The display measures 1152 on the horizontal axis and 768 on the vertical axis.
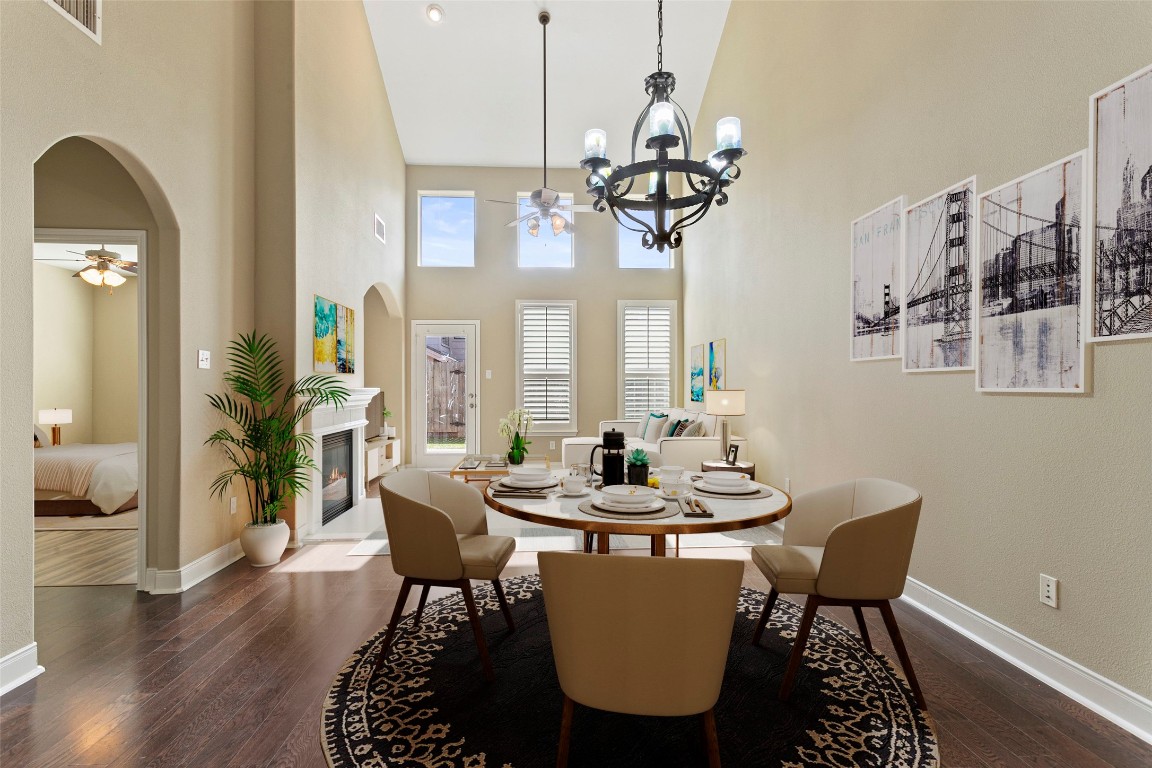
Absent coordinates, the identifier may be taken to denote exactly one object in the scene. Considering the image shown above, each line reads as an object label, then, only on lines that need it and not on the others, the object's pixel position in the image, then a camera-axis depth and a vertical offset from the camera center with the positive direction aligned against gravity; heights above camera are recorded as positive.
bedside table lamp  6.21 -0.46
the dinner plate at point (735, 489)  2.33 -0.46
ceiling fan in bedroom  5.53 +1.17
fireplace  5.00 -0.93
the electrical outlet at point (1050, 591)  2.25 -0.86
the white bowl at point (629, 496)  2.03 -0.44
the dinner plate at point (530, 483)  2.44 -0.46
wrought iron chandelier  2.57 +1.03
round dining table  1.90 -0.49
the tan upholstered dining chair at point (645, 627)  1.43 -0.65
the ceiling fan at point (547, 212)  5.43 +1.68
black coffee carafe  2.41 -0.35
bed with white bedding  4.85 -0.94
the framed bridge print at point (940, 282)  2.74 +0.52
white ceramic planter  3.74 -1.11
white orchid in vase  4.48 -0.46
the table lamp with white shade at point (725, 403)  5.18 -0.22
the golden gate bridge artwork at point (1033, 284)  2.19 +0.41
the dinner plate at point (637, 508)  2.01 -0.47
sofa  5.69 -0.73
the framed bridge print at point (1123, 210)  1.91 +0.61
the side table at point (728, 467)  4.72 -0.75
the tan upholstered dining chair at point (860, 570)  2.05 -0.72
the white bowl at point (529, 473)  2.48 -0.42
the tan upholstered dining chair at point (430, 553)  2.24 -0.74
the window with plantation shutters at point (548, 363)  8.27 +0.23
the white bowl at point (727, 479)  2.38 -0.43
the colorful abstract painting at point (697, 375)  7.29 +0.06
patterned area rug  1.80 -1.21
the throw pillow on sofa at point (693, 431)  6.02 -0.56
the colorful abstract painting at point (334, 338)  4.70 +0.36
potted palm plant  3.76 -0.42
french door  8.21 -0.23
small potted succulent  2.39 -0.39
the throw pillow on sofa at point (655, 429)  6.88 -0.62
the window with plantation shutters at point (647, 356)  8.38 +0.35
